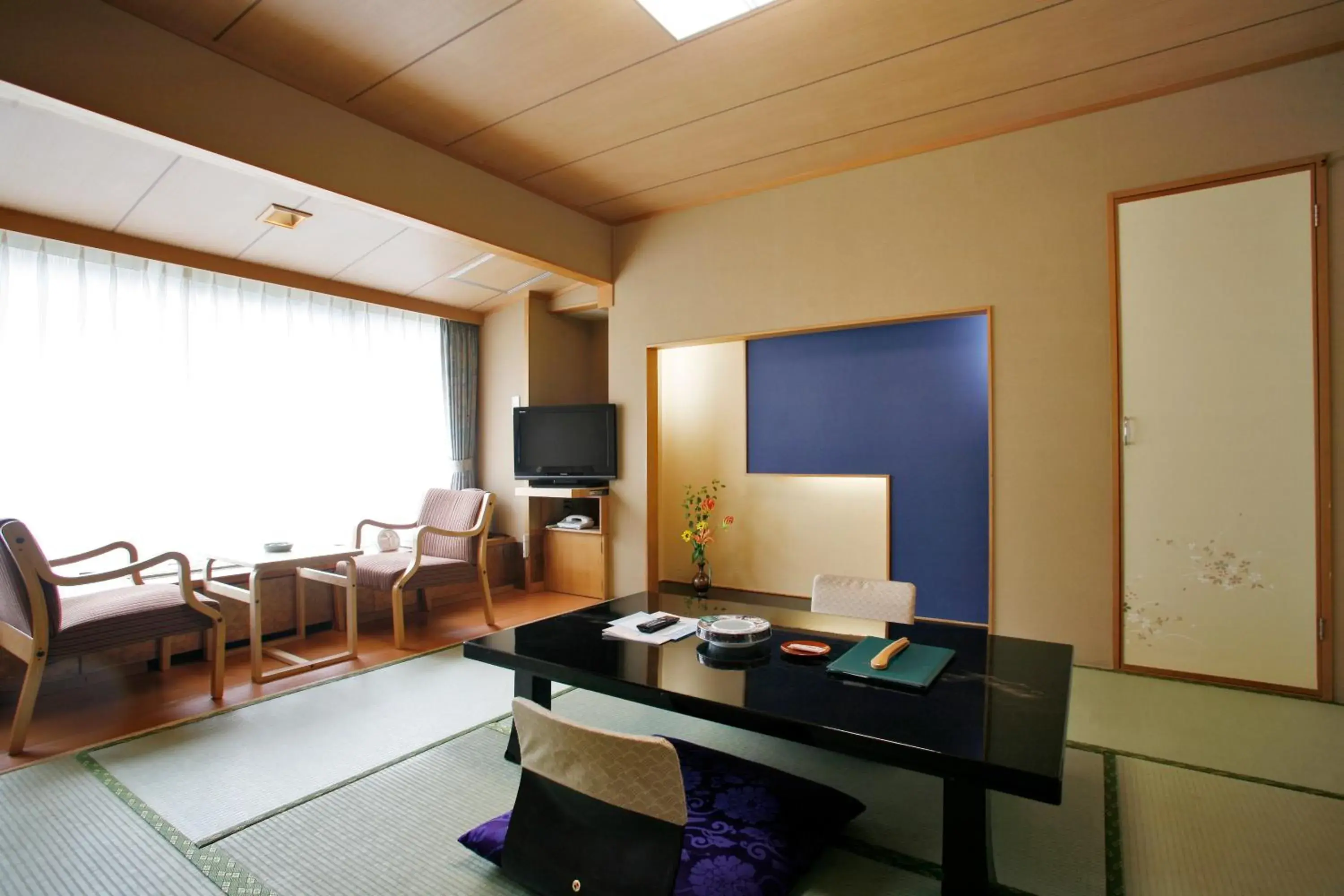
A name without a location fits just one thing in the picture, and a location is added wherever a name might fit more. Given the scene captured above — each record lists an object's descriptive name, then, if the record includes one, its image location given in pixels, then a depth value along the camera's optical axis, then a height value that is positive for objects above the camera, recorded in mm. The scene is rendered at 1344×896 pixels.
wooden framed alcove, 4727 -147
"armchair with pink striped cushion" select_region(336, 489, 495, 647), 3850 -687
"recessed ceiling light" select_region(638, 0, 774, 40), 2504 +1677
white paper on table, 2162 -633
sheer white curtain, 3395 +272
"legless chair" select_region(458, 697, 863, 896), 1303 -937
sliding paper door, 2832 +33
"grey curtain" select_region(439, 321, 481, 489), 5398 +452
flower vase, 4980 -1041
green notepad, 1699 -612
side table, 3201 -693
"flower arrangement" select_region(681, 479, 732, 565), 5098 -579
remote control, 2246 -623
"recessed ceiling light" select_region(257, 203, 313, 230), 3535 +1277
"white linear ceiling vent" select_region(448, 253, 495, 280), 4512 +1279
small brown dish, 1933 -614
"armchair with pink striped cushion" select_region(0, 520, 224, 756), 2445 -666
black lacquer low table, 1342 -635
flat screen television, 4852 +21
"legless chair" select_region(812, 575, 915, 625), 2479 -605
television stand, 4910 -776
